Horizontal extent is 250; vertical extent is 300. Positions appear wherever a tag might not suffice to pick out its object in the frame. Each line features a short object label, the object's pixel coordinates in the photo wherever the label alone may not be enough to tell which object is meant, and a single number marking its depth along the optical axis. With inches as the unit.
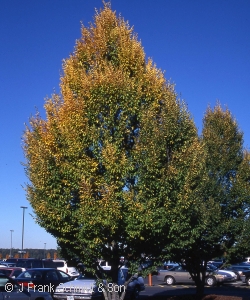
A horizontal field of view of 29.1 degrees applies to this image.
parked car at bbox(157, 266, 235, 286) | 1346.0
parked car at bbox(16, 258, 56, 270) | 1217.4
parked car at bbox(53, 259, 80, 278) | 1273.4
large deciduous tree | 461.7
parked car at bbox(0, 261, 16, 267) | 1276.6
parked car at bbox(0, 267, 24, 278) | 1003.2
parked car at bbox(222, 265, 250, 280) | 1526.3
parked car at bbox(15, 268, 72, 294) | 788.6
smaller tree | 667.4
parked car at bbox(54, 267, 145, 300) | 697.6
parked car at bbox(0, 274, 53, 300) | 526.6
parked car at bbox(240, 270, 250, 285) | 1398.4
